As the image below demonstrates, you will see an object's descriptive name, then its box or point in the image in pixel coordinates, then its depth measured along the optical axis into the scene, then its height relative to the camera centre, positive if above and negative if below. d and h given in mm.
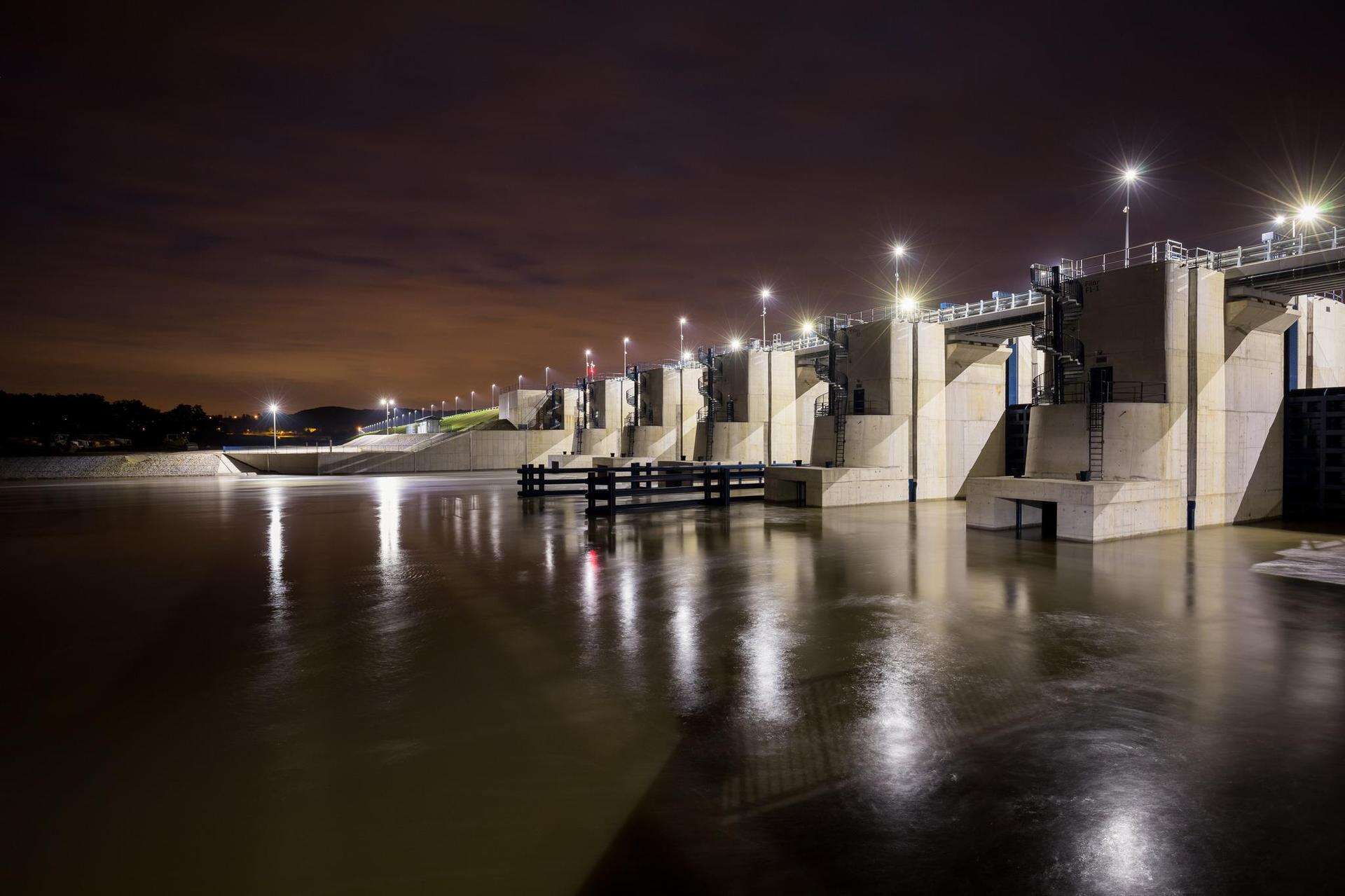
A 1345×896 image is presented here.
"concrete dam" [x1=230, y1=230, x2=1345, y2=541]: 22078 +1900
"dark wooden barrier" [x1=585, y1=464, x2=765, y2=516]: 25547 -1842
